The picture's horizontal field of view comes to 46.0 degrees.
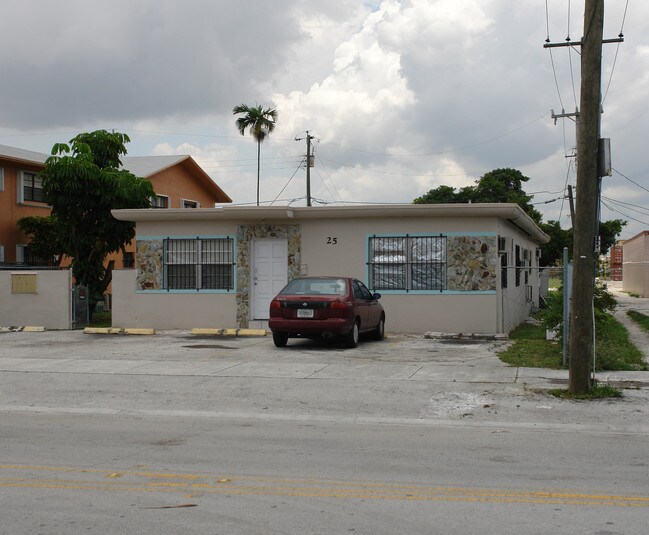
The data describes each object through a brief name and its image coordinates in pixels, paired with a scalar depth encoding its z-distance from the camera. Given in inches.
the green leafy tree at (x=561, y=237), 2289.6
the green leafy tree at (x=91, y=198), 928.9
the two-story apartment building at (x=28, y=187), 1226.6
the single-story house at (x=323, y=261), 748.0
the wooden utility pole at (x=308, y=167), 1860.2
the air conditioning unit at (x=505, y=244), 770.2
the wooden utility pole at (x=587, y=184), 402.6
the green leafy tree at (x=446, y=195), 2350.3
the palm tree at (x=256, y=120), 1777.8
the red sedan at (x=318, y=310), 622.5
